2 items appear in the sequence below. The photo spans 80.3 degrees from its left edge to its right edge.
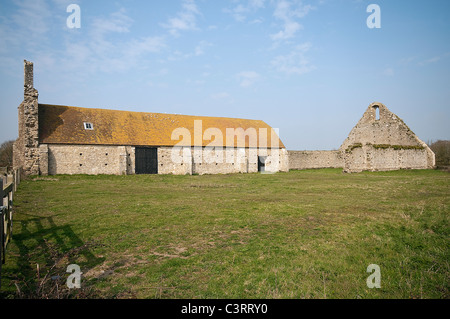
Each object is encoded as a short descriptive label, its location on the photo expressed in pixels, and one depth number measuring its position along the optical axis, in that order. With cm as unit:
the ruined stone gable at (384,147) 3088
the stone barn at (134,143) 2586
